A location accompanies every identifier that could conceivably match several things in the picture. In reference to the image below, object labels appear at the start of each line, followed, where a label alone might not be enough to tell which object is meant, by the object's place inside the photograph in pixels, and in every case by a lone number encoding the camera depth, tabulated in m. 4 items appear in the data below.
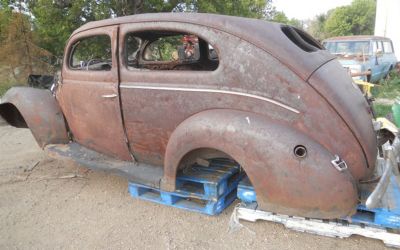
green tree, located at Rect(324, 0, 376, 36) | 36.94
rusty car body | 2.48
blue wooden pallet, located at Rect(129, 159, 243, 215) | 3.17
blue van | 8.86
